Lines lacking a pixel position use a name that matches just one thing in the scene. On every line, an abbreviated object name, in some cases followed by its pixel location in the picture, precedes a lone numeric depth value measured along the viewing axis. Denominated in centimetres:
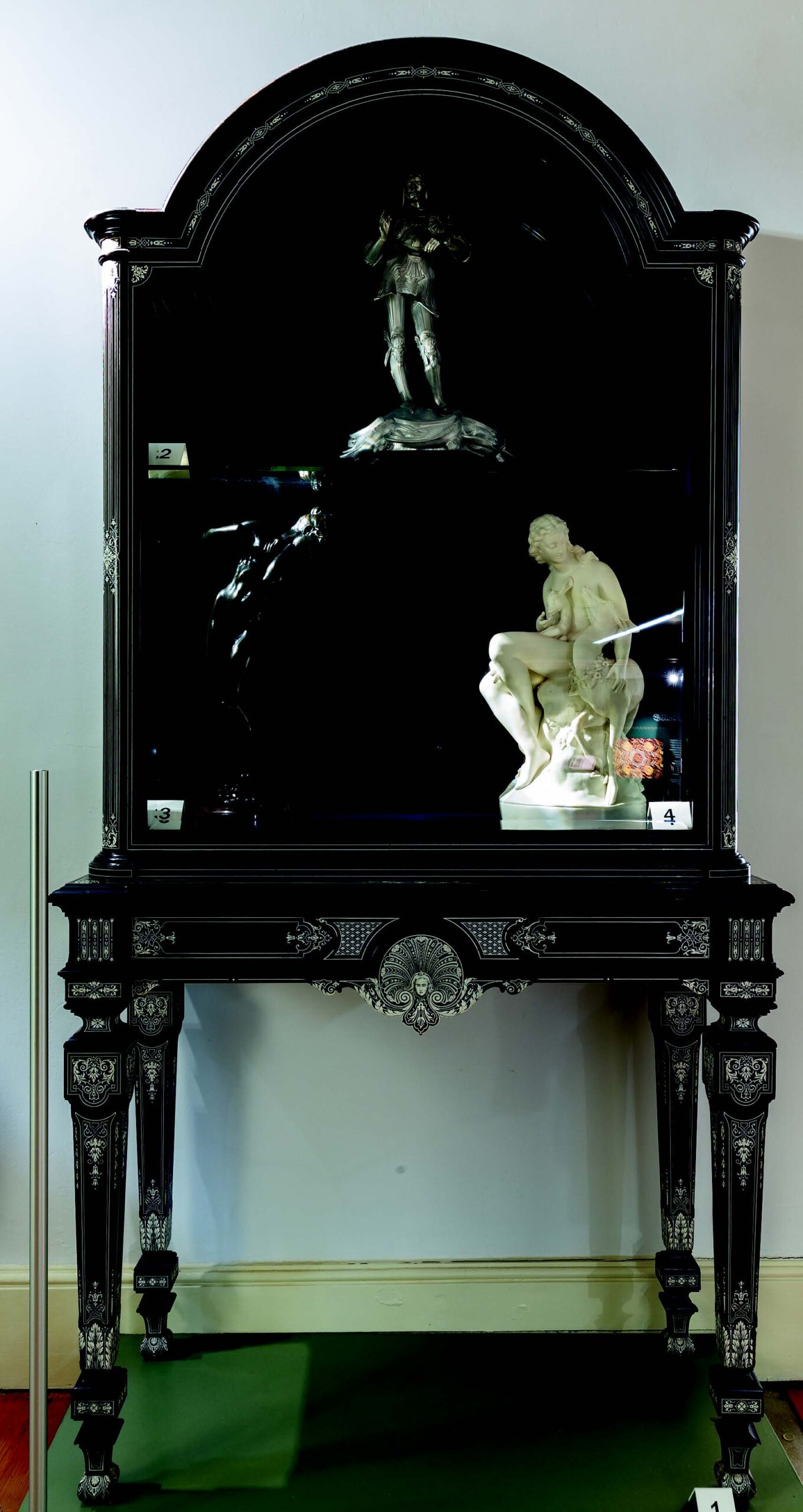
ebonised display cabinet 184
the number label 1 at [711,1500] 173
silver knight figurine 201
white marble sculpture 199
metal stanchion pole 143
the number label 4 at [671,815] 192
